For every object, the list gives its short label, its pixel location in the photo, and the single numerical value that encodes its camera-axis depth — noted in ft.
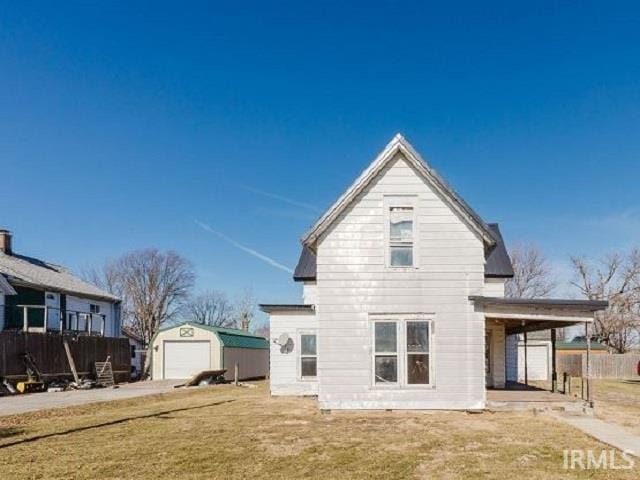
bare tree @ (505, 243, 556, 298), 184.34
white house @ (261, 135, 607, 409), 48.44
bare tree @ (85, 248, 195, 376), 220.02
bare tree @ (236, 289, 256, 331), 236.63
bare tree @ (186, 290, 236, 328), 263.29
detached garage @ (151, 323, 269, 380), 110.93
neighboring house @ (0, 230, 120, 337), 100.17
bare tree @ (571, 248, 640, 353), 162.20
